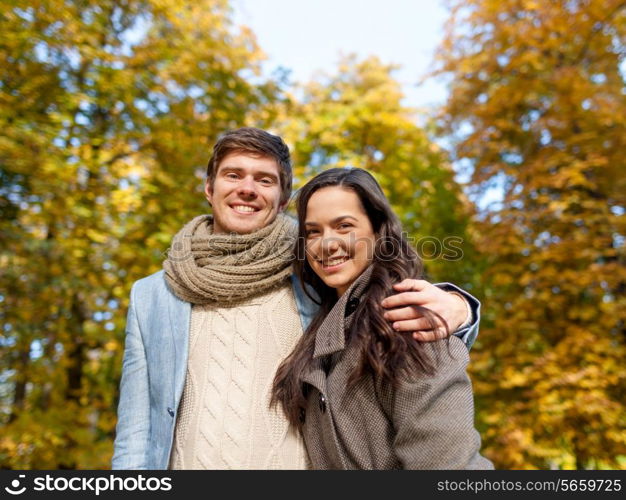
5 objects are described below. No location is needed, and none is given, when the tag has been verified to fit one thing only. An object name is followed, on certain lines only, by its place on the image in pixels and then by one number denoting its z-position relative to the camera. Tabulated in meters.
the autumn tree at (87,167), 4.27
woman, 1.22
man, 1.51
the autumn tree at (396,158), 5.68
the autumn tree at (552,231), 4.02
